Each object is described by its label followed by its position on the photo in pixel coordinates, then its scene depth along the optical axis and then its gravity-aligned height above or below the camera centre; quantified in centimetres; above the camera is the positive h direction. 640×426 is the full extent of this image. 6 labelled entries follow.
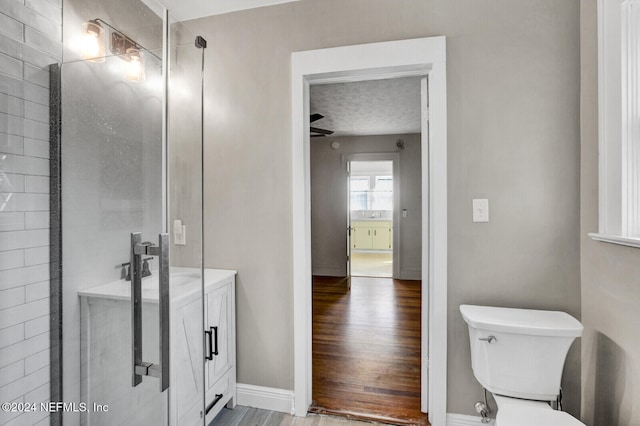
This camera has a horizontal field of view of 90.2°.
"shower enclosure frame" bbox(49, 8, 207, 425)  106 +3
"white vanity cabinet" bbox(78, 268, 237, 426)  106 -48
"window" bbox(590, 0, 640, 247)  130 +40
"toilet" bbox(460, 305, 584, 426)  143 -65
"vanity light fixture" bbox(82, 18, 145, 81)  108 +55
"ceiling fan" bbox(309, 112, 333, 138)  351 +109
